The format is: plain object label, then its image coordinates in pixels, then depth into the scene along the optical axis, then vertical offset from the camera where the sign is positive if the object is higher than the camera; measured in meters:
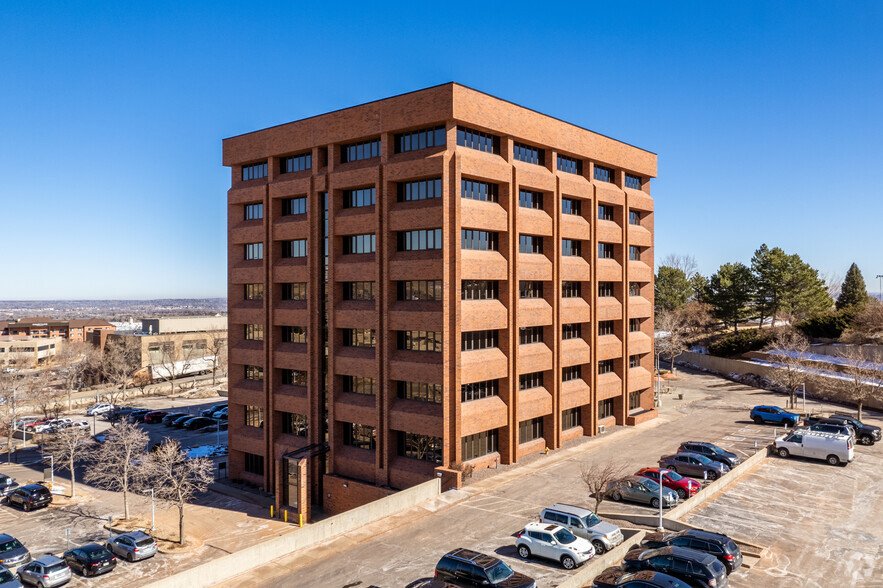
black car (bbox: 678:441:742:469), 38.44 -10.03
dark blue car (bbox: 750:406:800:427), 50.96 -9.95
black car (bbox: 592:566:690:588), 19.19 -9.20
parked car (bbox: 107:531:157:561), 33.28 -13.95
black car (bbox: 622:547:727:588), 20.44 -9.41
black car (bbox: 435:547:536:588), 21.36 -9.98
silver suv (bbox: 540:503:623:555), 25.84 -10.06
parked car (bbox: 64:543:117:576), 31.12 -13.77
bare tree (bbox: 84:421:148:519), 42.50 -12.69
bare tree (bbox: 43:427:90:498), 48.53 -12.72
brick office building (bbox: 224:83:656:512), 38.91 +0.70
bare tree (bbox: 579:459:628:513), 29.45 -10.08
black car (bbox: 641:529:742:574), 22.70 -9.57
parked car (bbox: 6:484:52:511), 43.81 -14.61
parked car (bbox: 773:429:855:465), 38.38 -9.58
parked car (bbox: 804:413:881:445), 44.25 -9.63
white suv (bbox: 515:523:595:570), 24.53 -10.30
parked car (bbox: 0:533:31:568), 32.19 -13.88
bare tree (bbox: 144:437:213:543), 37.31 -12.06
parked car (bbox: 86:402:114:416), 80.75 -14.74
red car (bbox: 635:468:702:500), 33.06 -10.21
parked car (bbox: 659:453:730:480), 36.38 -10.24
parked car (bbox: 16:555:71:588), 29.28 -13.63
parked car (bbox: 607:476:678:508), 31.72 -10.35
